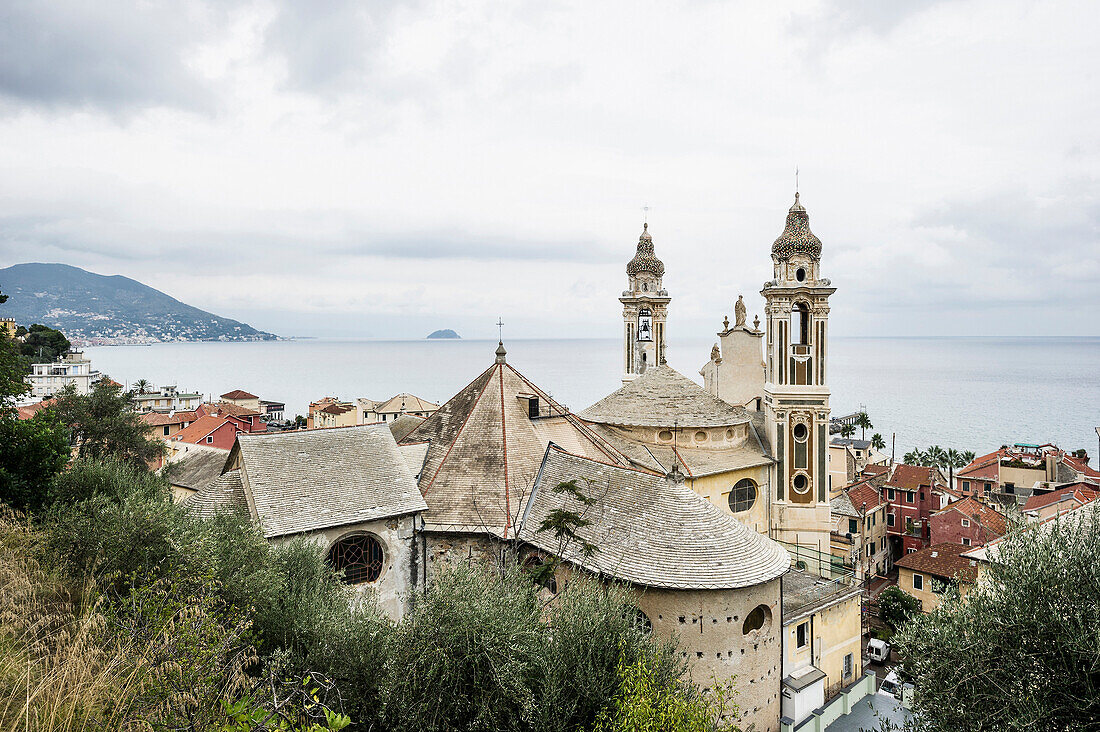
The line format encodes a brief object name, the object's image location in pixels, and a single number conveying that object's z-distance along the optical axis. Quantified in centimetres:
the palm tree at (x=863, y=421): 9961
